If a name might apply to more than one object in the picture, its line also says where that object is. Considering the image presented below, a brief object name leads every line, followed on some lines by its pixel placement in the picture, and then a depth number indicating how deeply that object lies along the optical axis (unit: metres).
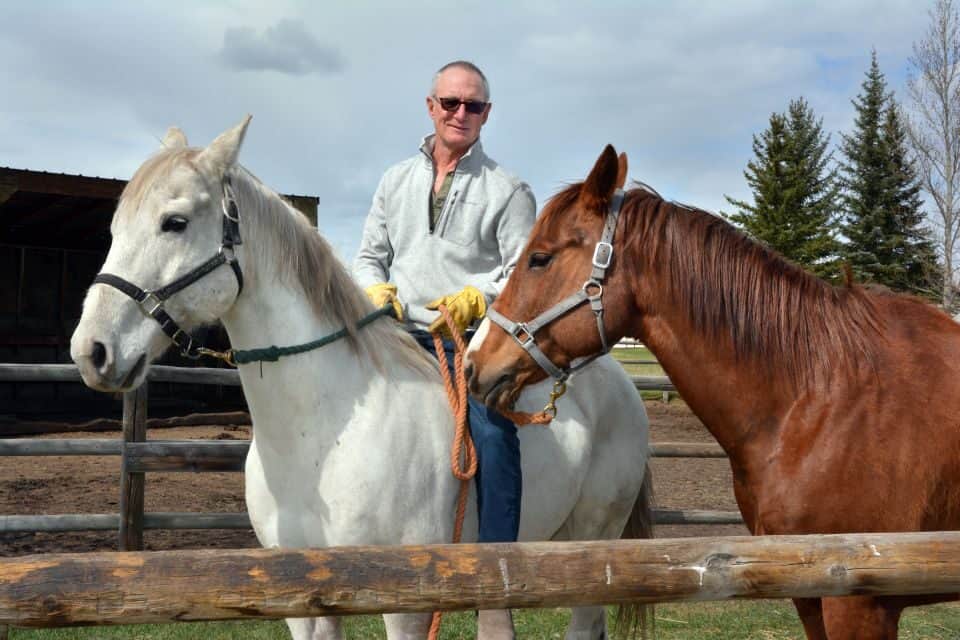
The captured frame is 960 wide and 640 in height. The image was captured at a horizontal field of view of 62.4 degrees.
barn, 13.70
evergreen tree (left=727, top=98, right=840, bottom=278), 31.34
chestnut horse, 2.48
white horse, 2.31
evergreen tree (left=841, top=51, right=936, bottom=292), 28.14
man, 3.10
